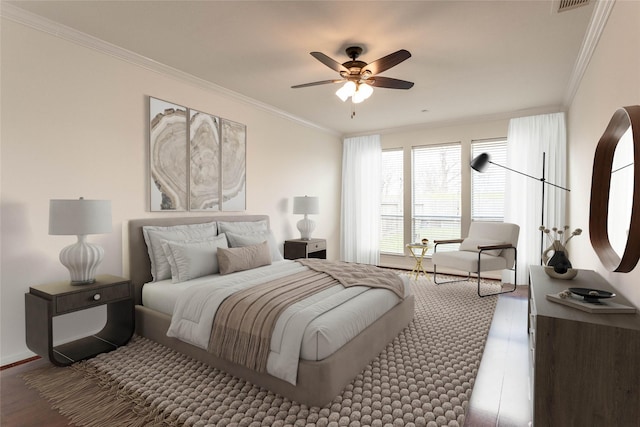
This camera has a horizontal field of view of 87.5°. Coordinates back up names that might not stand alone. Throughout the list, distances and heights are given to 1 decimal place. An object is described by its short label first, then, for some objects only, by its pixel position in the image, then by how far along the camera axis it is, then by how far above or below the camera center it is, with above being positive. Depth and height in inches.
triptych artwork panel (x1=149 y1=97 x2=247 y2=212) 138.8 +22.1
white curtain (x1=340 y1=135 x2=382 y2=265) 251.4 +6.5
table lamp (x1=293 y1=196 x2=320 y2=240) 204.2 -0.4
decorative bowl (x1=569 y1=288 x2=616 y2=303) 66.1 -17.1
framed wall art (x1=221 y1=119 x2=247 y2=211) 167.6 +22.1
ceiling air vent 91.4 +57.1
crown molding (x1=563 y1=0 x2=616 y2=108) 91.7 +56.1
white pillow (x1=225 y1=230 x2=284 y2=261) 147.0 -14.4
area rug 74.6 -46.5
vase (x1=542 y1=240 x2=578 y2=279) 92.1 -15.9
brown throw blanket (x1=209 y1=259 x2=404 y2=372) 83.1 -28.5
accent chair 173.5 -23.4
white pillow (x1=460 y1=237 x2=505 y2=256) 183.9 -20.2
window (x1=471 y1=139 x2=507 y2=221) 213.6 +15.8
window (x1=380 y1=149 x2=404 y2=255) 251.1 +3.6
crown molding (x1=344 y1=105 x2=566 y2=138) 194.7 +58.1
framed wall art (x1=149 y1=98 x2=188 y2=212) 137.0 +22.3
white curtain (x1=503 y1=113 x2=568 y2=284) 189.5 +17.2
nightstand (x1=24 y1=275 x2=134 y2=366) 94.3 -32.4
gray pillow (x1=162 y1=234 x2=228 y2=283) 121.5 -19.1
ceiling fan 113.6 +47.1
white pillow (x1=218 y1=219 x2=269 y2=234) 154.7 -8.9
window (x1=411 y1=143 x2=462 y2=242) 230.1 +12.2
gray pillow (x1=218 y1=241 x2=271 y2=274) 128.4 -20.0
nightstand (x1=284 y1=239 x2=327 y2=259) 198.6 -24.1
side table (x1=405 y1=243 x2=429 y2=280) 208.8 -33.4
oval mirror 56.7 +3.3
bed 77.4 -38.9
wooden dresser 55.8 -27.7
